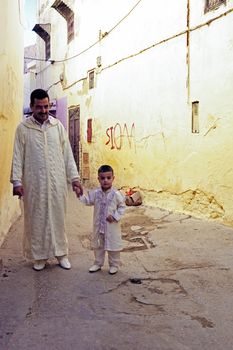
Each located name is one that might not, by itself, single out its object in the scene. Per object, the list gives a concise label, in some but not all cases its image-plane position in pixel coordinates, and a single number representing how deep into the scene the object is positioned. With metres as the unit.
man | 3.93
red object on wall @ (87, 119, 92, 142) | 11.09
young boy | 3.76
